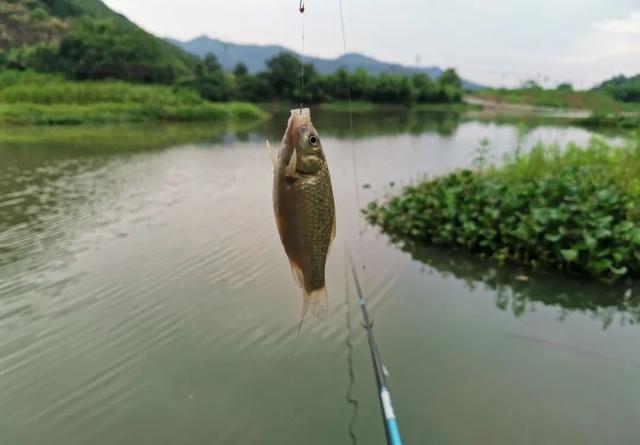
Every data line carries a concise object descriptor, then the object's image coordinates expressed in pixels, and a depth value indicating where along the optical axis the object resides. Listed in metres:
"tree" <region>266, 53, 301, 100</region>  42.72
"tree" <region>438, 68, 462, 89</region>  79.38
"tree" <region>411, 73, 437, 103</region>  67.06
